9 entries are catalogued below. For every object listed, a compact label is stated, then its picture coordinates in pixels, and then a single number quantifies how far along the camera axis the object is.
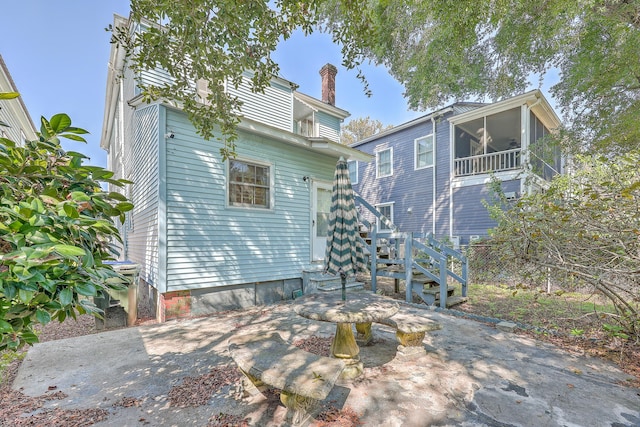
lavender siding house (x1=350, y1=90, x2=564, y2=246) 10.38
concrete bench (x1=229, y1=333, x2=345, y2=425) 2.04
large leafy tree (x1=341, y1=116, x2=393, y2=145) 27.66
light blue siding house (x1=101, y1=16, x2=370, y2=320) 5.50
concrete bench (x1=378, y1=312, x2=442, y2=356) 3.49
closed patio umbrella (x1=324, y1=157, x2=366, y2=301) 4.20
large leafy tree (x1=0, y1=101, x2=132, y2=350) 0.90
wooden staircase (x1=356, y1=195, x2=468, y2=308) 5.98
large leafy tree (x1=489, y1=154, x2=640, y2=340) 3.59
